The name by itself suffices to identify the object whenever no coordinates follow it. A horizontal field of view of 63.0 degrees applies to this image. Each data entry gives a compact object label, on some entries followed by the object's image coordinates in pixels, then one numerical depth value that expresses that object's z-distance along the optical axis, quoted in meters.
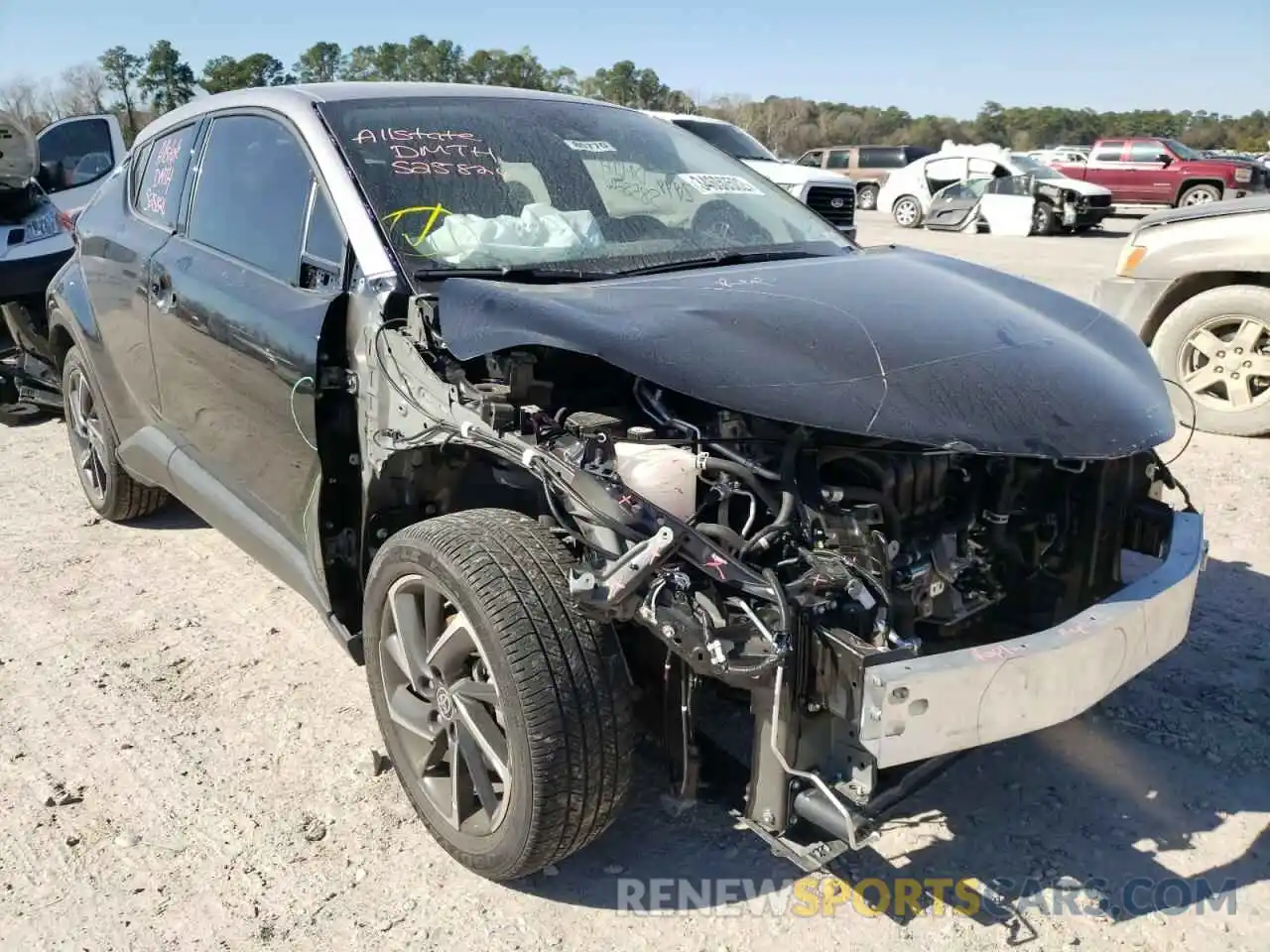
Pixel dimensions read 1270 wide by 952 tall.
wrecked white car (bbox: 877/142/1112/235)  18.31
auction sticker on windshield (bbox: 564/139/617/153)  3.51
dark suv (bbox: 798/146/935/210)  25.66
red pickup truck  21.38
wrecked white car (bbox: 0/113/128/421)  6.81
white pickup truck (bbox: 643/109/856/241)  13.09
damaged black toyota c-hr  2.15
